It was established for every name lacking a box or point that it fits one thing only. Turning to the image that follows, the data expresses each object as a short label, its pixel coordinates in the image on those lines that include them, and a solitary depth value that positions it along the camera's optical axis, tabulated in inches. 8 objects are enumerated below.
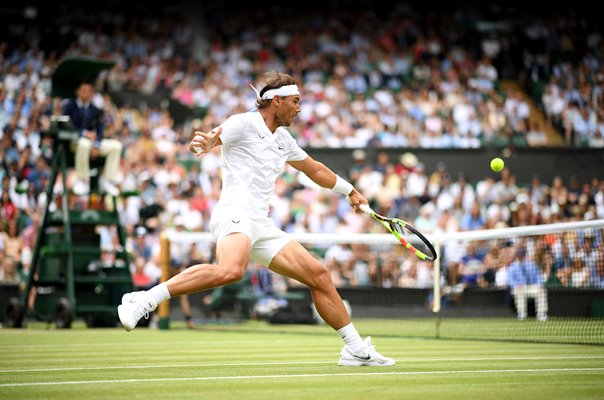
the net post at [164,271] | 657.6
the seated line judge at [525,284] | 599.8
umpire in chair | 642.8
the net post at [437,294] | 561.9
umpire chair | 642.2
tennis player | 320.5
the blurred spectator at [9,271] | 778.8
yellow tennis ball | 465.7
